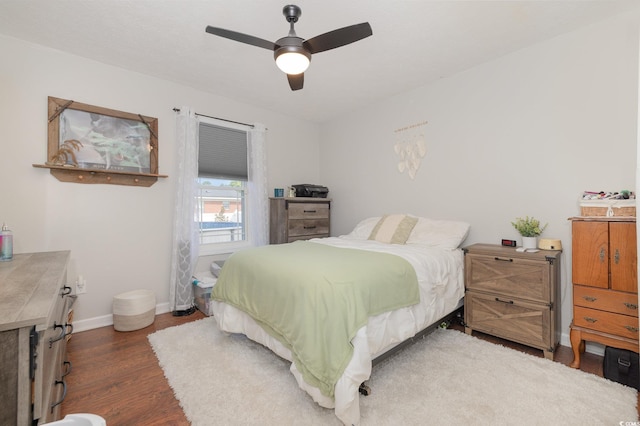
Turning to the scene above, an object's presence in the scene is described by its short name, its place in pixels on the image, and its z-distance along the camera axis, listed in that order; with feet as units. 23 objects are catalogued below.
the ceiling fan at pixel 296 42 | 5.80
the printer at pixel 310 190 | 13.24
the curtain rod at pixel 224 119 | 10.58
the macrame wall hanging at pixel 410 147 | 11.01
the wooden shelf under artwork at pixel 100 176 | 8.50
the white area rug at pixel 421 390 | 4.99
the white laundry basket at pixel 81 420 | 2.84
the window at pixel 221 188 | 11.51
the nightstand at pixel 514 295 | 6.89
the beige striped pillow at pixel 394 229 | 9.93
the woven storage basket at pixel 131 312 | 8.65
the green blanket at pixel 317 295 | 4.92
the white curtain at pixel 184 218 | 10.23
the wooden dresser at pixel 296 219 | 12.34
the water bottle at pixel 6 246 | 6.24
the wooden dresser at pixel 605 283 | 5.90
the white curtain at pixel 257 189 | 12.48
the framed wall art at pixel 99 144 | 8.49
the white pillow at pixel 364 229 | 11.25
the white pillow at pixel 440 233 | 8.96
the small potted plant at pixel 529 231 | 7.72
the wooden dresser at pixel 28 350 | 2.75
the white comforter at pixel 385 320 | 4.75
